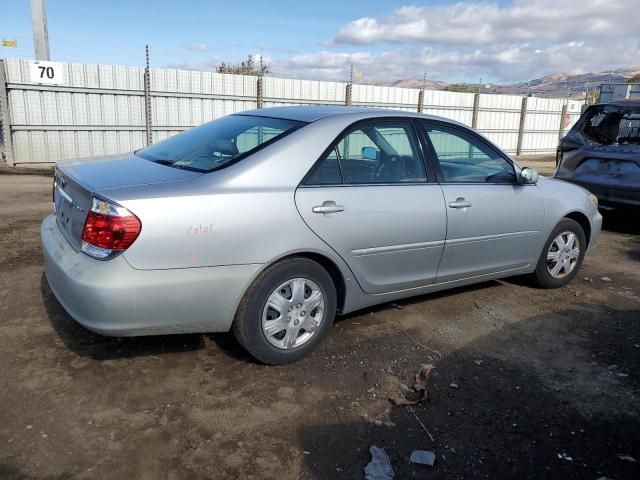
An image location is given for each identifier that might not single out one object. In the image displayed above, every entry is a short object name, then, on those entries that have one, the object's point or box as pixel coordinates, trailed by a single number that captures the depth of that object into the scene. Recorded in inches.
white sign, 458.4
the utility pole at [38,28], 477.4
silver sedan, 114.9
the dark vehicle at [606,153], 281.9
